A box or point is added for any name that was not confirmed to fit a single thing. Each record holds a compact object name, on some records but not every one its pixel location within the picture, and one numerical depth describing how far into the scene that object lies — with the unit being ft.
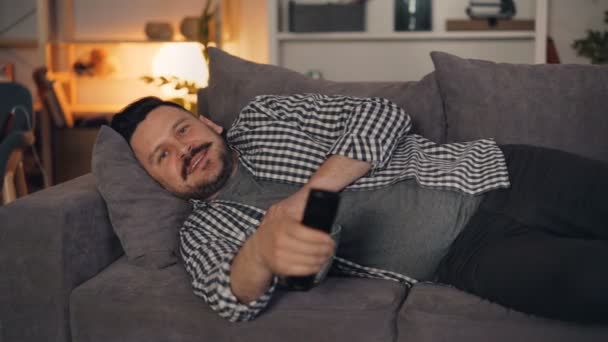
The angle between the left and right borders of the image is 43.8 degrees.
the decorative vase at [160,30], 14.52
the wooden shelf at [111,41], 14.52
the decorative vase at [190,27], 14.10
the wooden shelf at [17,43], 15.87
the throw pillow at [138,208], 5.80
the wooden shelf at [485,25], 11.62
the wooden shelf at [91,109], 14.97
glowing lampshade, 14.42
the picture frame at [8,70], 15.06
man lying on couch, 4.63
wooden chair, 8.98
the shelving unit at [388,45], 11.84
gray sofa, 4.89
